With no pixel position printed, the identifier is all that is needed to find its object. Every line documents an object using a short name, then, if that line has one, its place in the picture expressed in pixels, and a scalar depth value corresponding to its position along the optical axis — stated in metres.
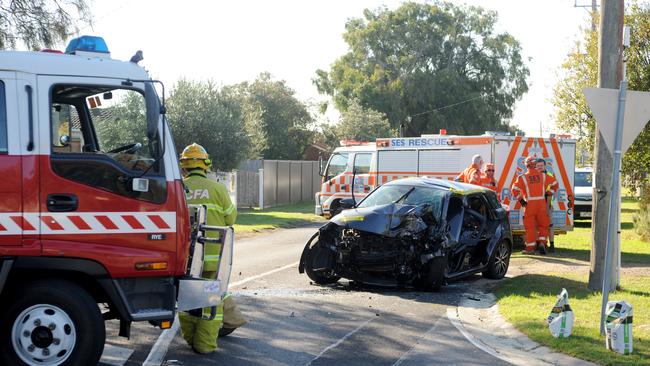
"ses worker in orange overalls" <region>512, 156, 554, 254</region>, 14.91
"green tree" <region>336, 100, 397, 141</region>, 45.88
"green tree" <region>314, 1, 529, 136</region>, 51.38
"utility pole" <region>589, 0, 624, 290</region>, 10.03
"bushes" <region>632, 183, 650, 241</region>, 17.56
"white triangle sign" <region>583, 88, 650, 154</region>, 7.92
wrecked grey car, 10.49
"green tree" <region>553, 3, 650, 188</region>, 19.50
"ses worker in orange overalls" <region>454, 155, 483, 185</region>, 14.98
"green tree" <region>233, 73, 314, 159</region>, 50.97
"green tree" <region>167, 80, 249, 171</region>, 27.70
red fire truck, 5.74
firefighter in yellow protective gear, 7.08
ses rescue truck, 16.16
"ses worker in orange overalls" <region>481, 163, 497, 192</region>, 15.02
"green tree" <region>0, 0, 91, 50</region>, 12.04
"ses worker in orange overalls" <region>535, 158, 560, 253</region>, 15.24
